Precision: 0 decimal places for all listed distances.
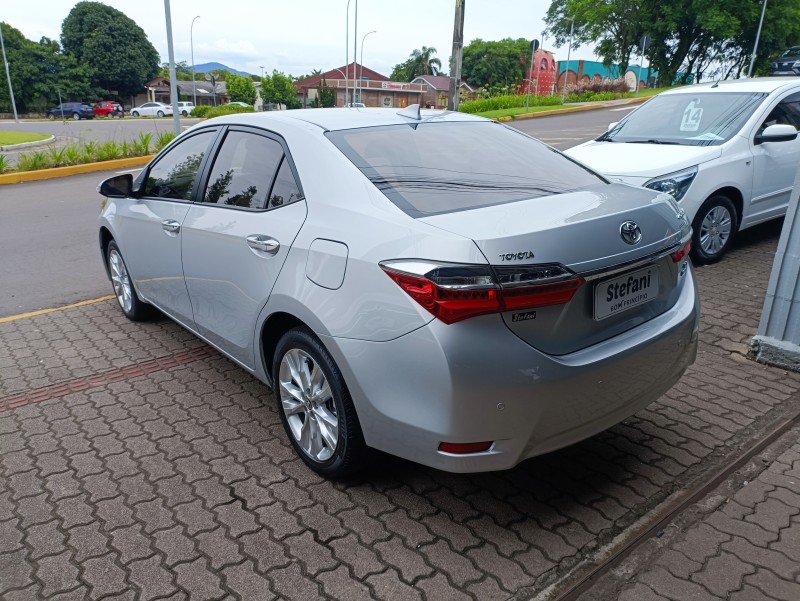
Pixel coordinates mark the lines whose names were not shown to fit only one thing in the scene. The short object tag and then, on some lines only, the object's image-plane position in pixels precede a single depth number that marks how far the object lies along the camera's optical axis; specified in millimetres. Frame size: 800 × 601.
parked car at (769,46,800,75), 28328
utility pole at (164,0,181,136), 14516
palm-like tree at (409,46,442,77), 110438
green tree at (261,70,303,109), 80500
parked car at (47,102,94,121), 56406
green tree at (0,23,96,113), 63469
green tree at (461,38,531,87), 106250
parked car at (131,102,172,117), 53559
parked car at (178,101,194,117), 46812
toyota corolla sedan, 2301
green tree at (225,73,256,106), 78188
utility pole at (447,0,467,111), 15539
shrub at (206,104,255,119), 33406
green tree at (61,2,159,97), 74125
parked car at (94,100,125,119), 59344
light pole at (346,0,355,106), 49347
